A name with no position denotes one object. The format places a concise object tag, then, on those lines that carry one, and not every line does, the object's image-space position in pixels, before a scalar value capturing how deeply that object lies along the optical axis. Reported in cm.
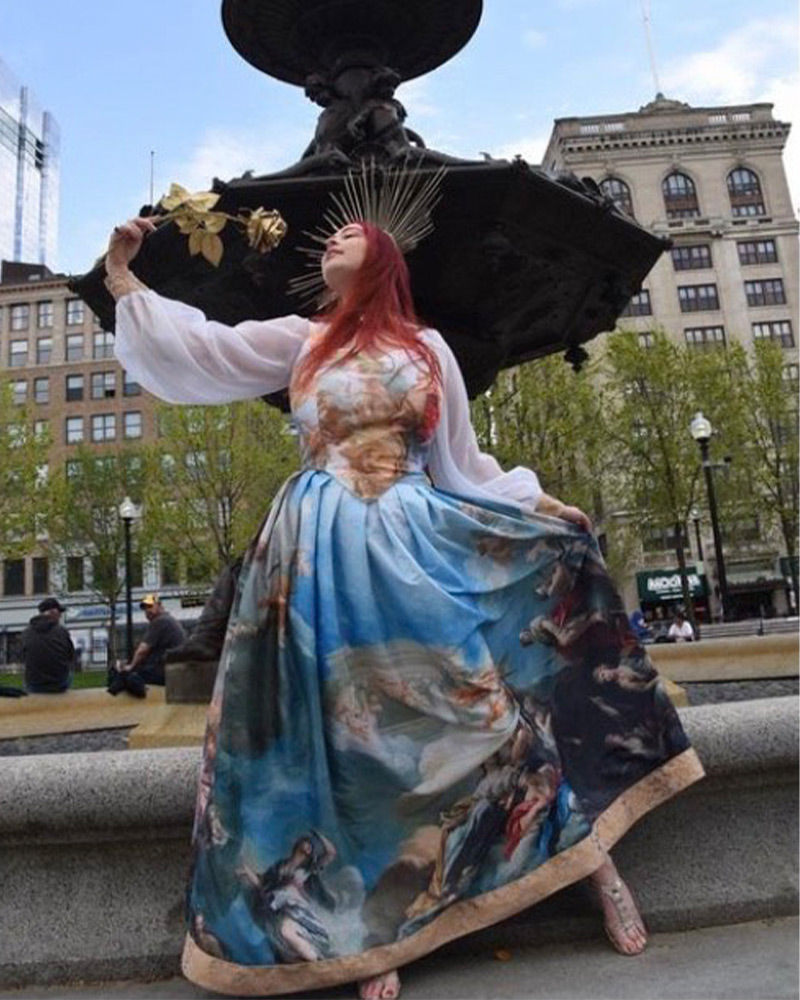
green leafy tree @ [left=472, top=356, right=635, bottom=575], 2736
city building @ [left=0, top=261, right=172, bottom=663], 5394
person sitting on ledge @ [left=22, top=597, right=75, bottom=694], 906
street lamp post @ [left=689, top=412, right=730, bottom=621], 1942
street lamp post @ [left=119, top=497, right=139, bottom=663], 2276
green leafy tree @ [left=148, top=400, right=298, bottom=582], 3278
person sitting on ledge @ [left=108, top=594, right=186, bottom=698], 885
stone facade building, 5331
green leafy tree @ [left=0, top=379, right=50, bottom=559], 3256
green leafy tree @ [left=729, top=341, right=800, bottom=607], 3499
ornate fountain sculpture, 409
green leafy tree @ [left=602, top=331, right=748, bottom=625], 3312
